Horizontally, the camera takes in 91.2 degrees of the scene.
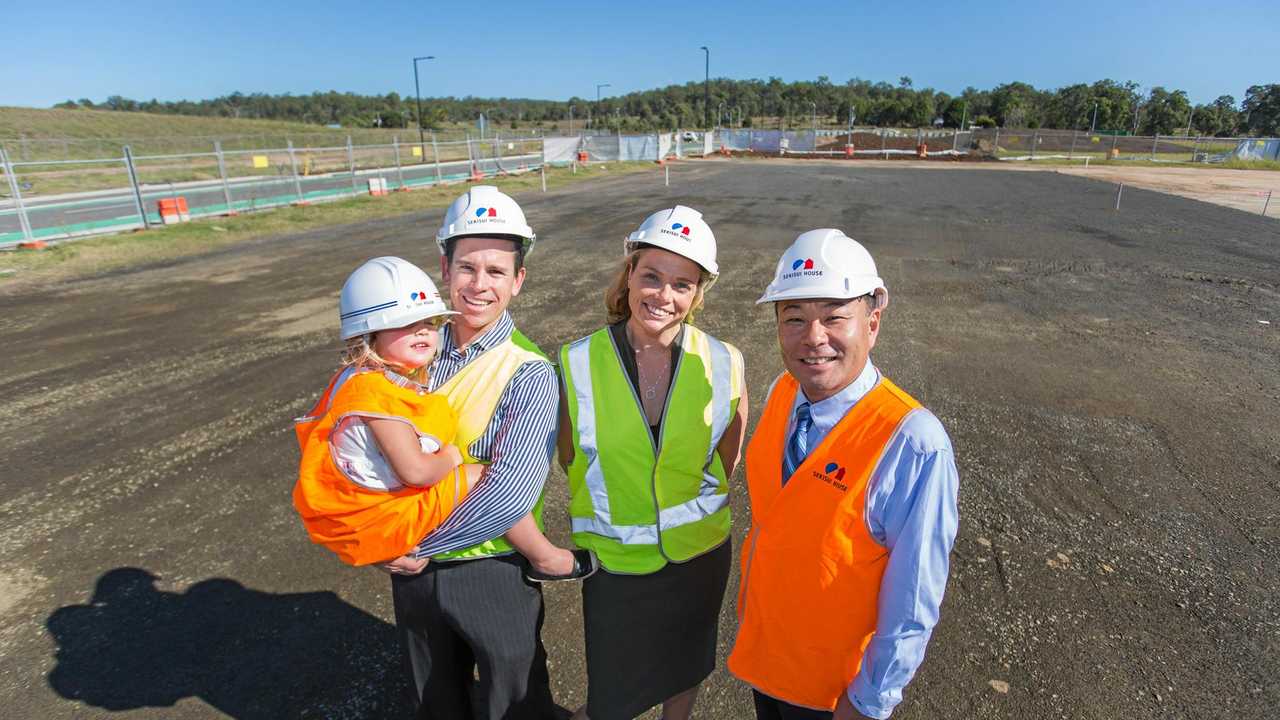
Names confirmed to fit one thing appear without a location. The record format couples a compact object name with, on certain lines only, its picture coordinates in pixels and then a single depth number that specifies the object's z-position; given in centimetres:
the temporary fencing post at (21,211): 1355
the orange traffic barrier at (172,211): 1659
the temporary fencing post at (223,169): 1823
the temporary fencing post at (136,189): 1588
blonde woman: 217
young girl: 178
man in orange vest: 162
